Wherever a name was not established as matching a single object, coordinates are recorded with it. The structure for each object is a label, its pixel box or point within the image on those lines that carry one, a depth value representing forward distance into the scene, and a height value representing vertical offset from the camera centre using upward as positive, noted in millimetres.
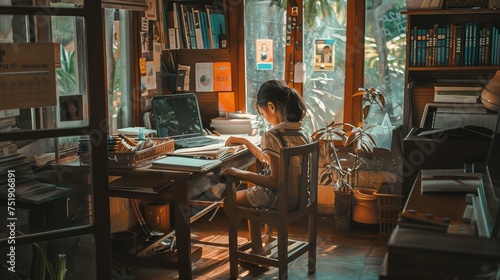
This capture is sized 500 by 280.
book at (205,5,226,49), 4820 +316
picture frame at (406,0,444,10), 4102 +386
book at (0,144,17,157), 2709 -328
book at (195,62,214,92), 4980 -59
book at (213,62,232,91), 4949 -60
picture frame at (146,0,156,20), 4605 +408
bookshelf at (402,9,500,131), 4117 +111
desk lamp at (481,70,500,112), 3496 -154
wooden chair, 3453 -808
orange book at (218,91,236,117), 4973 -264
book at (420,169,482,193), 2475 -451
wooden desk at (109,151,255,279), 3432 -675
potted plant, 4492 -559
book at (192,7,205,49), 4797 +272
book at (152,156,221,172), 3480 -511
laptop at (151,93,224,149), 4160 -335
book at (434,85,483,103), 4062 -168
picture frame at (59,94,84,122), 2779 -163
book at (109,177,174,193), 3561 -634
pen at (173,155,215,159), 3763 -506
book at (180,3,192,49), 4789 +302
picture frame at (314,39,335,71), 4738 +95
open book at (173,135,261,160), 3789 -486
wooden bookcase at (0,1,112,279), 2680 -471
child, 3555 -381
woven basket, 3564 -483
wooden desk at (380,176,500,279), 1761 -511
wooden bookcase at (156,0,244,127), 4879 +88
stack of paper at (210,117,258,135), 4645 -409
